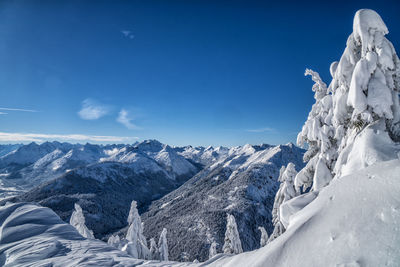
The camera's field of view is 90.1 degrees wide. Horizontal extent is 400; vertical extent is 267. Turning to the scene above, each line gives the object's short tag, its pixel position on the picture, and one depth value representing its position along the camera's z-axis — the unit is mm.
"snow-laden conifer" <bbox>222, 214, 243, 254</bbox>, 21519
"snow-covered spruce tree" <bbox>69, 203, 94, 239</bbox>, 21919
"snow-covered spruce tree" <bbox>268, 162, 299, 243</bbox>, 10305
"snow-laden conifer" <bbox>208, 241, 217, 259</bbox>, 27575
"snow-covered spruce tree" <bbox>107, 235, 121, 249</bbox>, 24828
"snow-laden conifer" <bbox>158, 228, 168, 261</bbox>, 23700
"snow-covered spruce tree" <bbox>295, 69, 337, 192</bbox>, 8211
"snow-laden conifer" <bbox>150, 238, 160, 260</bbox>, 23462
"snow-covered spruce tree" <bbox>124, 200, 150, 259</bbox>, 19964
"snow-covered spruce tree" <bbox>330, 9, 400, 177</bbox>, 6020
